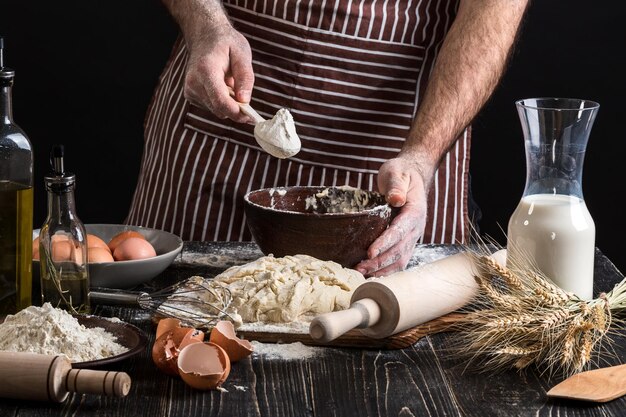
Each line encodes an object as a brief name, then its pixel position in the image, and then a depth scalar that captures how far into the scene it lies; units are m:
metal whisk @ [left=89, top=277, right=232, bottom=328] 1.86
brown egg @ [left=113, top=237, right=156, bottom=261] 2.02
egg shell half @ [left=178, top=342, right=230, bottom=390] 1.68
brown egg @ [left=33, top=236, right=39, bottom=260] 2.00
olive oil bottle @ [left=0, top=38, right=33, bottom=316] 1.84
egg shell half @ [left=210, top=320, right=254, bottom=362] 1.74
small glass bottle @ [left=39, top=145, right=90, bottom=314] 1.88
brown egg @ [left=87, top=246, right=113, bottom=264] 1.99
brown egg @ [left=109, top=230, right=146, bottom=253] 2.06
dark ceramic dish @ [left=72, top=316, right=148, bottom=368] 1.71
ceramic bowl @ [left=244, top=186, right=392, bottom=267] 2.03
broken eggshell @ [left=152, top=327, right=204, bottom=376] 1.71
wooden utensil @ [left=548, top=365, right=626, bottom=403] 1.67
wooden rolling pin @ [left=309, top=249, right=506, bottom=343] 1.74
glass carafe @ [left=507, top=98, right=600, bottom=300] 1.85
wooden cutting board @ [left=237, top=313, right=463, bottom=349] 1.81
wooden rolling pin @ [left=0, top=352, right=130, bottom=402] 1.61
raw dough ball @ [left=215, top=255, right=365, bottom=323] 1.86
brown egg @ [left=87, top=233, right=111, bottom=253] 2.03
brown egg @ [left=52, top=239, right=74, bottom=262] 1.88
